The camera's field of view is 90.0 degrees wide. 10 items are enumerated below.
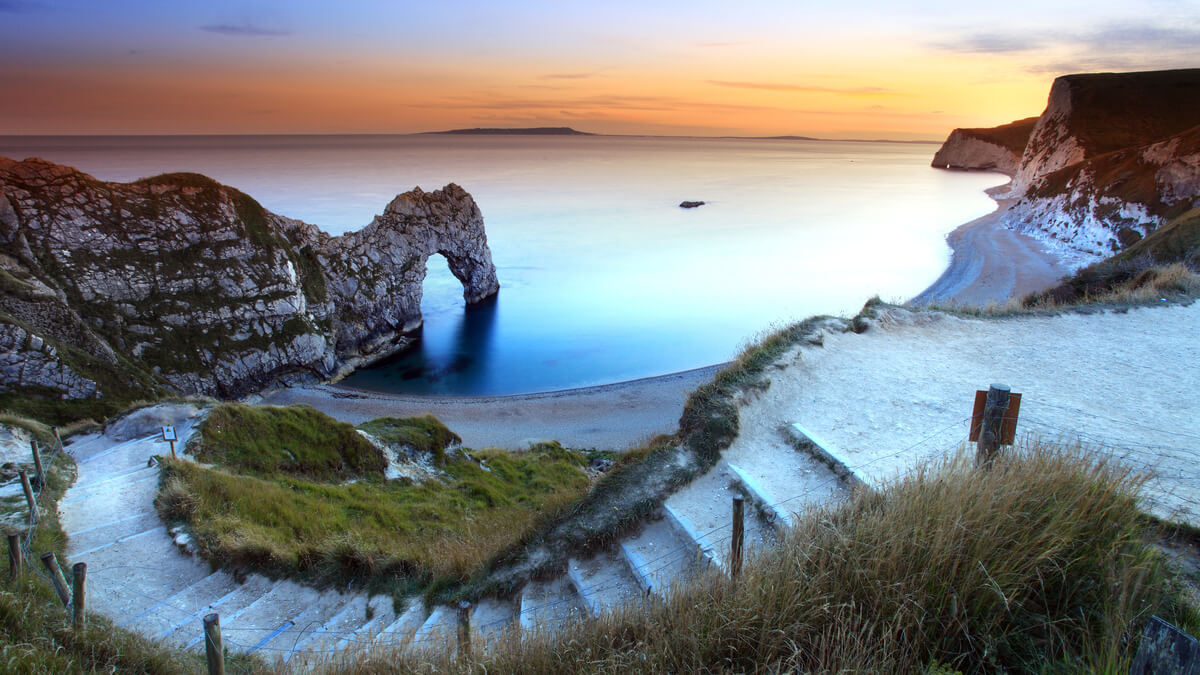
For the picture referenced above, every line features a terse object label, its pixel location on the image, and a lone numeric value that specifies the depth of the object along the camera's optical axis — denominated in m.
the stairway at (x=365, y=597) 6.34
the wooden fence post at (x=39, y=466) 10.44
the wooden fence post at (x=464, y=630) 4.08
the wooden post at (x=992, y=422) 5.55
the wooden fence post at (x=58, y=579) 5.27
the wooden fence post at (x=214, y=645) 3.88
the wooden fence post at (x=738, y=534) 4.95
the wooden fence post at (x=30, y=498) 9.16
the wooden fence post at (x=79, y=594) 4.87
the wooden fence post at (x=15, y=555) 5.80
